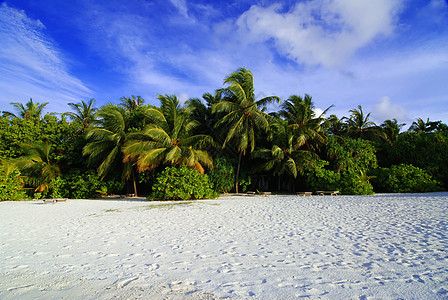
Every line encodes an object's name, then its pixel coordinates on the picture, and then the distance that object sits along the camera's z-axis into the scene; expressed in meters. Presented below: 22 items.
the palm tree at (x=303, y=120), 17.20
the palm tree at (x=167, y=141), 13.68
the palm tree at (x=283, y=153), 16.34
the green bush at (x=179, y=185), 13.45
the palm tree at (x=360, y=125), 24.28
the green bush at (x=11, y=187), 14.70
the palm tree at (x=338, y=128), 24.12
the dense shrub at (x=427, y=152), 16.03
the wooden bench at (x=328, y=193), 14.97
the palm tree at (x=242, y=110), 16.19
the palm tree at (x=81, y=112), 23.38
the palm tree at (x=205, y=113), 17.80
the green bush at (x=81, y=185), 16.38
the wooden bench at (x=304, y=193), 15.30
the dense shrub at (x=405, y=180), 14.93
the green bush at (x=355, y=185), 14.98
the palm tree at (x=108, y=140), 15.35
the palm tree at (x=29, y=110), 24.65
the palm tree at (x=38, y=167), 15.91
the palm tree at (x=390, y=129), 23.94
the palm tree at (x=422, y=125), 22.72
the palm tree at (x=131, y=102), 21.68
